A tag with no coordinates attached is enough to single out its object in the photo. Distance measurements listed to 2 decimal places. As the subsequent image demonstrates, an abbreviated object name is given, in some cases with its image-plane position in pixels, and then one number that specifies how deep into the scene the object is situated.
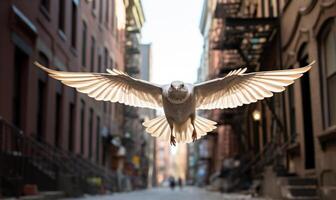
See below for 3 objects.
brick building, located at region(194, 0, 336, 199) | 12.48
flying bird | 2.71
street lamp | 16.36
